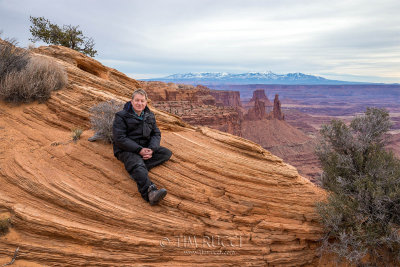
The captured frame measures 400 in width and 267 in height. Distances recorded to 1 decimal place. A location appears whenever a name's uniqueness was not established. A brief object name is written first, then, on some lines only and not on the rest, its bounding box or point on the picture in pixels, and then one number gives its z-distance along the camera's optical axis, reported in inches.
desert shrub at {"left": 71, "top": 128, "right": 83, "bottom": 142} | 243.9
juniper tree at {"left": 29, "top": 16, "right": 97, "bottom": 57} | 740.0
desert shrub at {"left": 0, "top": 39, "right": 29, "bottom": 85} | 278.1
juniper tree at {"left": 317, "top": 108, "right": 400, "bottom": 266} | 211.5
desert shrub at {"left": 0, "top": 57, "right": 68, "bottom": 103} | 266.5
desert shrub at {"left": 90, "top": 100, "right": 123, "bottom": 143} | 241.9
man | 198.1
